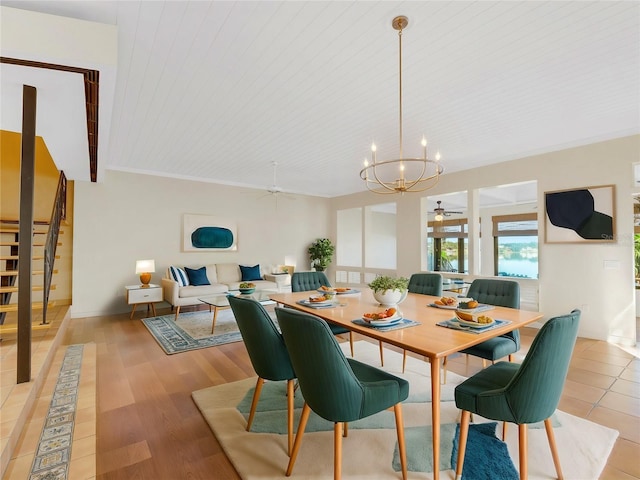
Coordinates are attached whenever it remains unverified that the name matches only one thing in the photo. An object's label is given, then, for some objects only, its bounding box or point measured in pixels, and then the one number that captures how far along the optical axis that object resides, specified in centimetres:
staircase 328
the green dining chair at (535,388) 137
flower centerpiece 226
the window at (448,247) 740
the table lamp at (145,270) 538
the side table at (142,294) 511
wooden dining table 147
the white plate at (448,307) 228
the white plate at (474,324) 172
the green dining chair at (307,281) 361
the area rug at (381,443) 169
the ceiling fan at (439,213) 758
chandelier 525
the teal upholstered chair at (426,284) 323
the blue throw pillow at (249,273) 641
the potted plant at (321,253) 779
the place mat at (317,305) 238
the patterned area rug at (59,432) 170
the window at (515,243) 719
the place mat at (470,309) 210
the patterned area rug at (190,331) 380
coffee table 414
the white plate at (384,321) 178
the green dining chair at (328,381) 139
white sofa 518
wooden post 243
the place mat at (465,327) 172
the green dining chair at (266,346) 186
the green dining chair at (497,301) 230
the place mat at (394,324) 176
